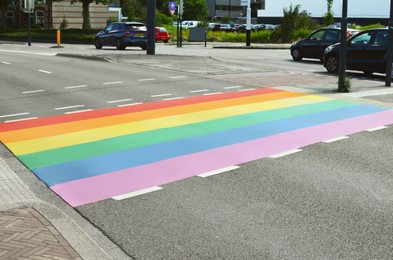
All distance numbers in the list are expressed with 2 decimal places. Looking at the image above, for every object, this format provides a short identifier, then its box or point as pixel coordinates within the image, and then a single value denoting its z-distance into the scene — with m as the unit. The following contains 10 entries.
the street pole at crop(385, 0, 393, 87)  16.99
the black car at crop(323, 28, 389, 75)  21.11
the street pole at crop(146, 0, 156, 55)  28.75
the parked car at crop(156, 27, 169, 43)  49.52
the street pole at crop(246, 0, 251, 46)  40.50
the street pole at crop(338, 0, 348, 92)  16.14
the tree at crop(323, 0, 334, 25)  56.44
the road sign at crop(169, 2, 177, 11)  44.25
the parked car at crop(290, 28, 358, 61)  27.45
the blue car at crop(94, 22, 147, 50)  37.62
